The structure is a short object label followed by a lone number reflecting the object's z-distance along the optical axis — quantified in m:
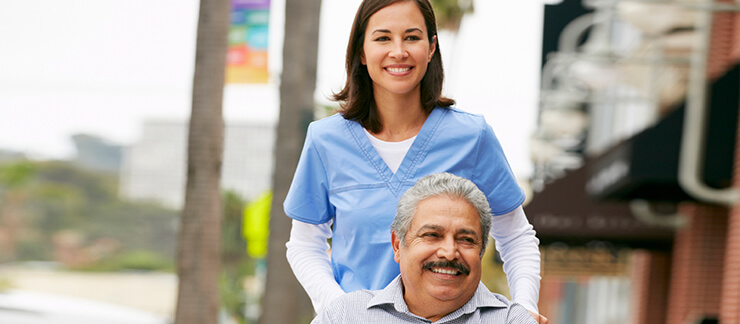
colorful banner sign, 17.47
